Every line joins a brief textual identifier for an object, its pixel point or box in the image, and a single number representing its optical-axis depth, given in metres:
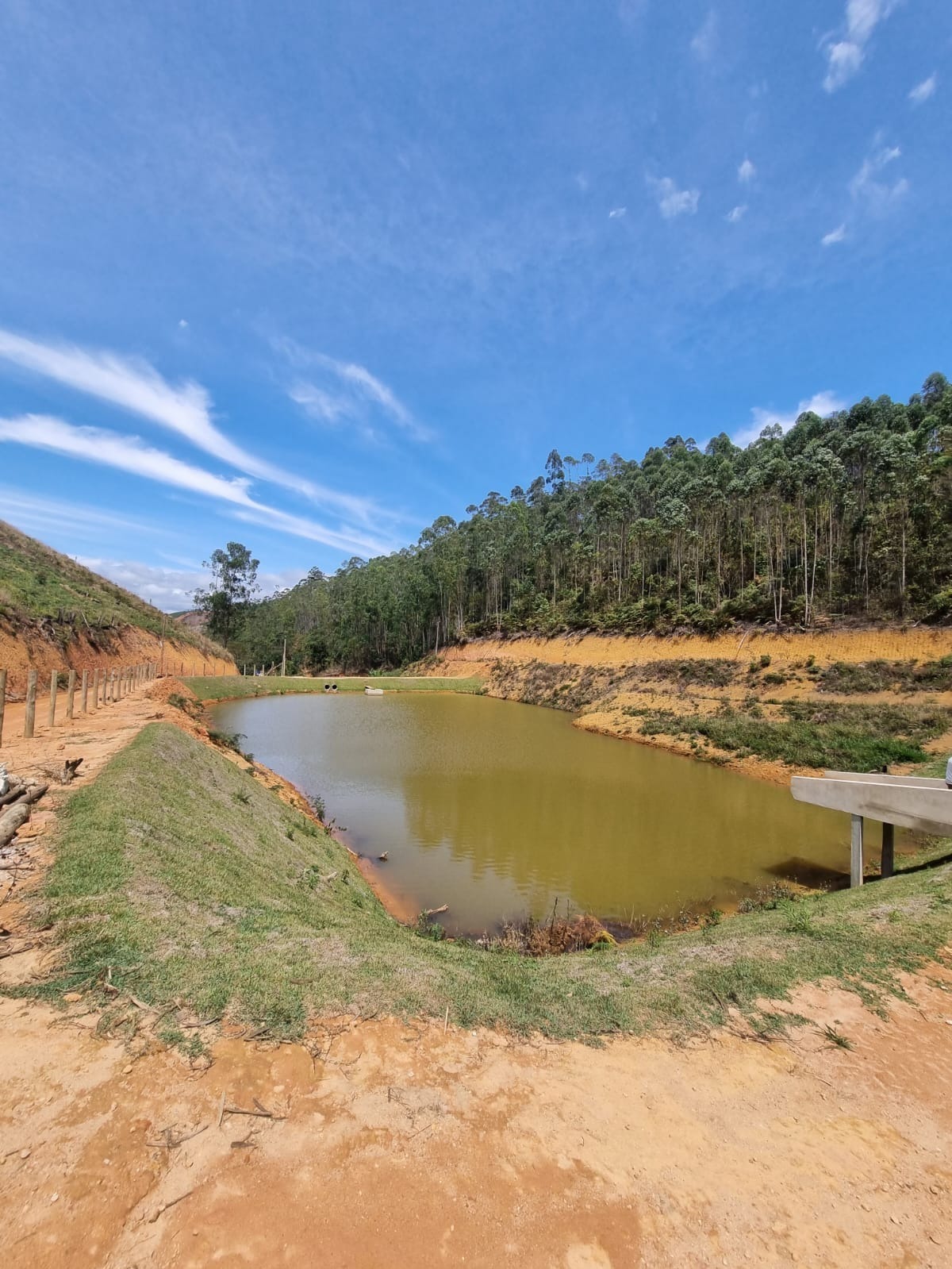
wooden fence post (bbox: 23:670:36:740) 11.89
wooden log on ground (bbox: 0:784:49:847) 5.98
